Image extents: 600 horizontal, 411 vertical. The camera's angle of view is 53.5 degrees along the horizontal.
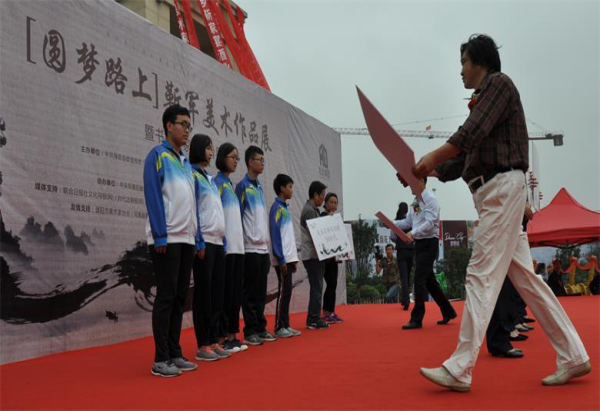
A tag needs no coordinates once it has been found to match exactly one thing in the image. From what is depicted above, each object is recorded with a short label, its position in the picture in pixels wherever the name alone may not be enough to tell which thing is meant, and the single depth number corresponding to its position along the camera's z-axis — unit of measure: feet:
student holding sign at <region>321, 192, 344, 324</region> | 20.92
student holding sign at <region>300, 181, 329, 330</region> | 19.04
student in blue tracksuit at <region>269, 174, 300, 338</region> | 16.43
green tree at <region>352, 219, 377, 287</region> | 68.80
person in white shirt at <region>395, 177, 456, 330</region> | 18.16
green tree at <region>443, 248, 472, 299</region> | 68.86
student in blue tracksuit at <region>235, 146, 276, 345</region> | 14.98
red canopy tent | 40.31
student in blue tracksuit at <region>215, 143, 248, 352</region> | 13.92
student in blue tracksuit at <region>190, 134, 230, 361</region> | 12.48
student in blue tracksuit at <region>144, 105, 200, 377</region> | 10.49
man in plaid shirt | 8.11
